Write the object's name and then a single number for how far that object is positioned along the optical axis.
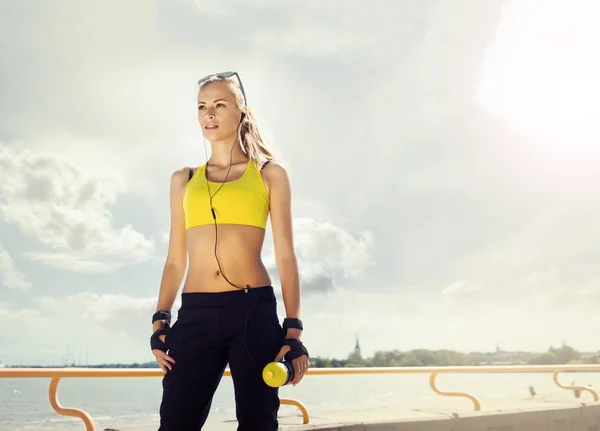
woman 2.13
